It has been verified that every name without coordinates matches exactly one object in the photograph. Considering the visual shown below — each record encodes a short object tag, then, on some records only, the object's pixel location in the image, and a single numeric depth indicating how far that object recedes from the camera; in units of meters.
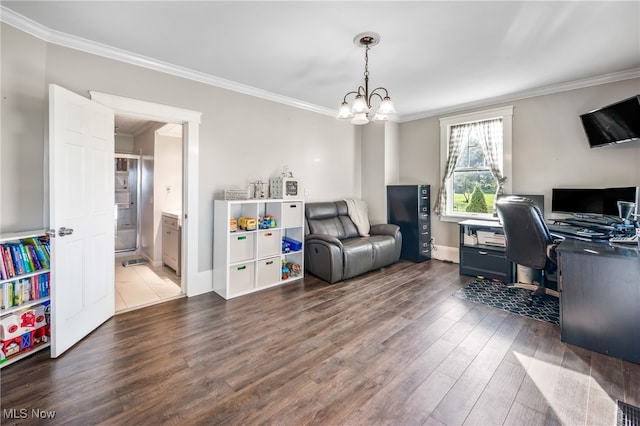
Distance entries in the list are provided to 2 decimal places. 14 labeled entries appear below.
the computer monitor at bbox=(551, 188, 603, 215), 3.24
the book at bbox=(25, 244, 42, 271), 2.15
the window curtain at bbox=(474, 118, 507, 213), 4.27
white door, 2.07
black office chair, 2.84
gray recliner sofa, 3.78
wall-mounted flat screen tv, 2.89
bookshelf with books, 1.98
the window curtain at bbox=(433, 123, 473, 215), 4.68
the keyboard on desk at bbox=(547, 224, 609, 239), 2.63
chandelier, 2.52
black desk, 2.07
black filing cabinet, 4.74
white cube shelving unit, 3.30
